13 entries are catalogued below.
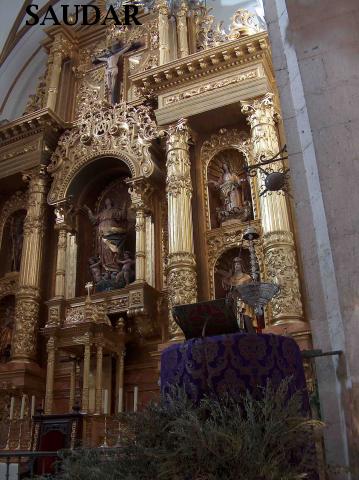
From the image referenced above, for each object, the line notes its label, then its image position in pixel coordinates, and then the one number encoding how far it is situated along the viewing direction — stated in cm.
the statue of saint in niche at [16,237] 1324
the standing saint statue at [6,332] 1195
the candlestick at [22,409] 899
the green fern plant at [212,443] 249
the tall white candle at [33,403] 947
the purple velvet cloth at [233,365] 306
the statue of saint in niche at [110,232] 1190
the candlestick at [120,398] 877
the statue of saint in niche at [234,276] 1020
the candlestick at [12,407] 948
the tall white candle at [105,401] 885
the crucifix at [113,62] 1380
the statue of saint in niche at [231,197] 1096
